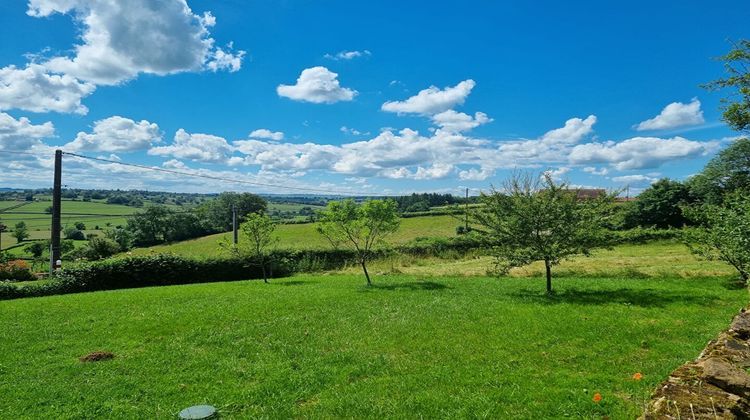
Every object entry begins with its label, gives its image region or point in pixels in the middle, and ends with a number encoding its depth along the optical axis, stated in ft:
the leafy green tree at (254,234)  79.71
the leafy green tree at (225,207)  237.90
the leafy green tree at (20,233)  192.75
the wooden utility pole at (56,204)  72.90
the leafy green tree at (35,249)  168.25
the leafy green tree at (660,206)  164.96
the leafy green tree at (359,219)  70.74
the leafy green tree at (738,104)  52.16
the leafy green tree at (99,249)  136.05
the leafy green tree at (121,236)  185.78
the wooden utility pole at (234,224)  109.65
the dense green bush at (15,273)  90.38
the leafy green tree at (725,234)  41.30
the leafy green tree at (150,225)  206.08
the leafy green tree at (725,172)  168.25
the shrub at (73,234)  210.73
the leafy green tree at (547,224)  51.42
